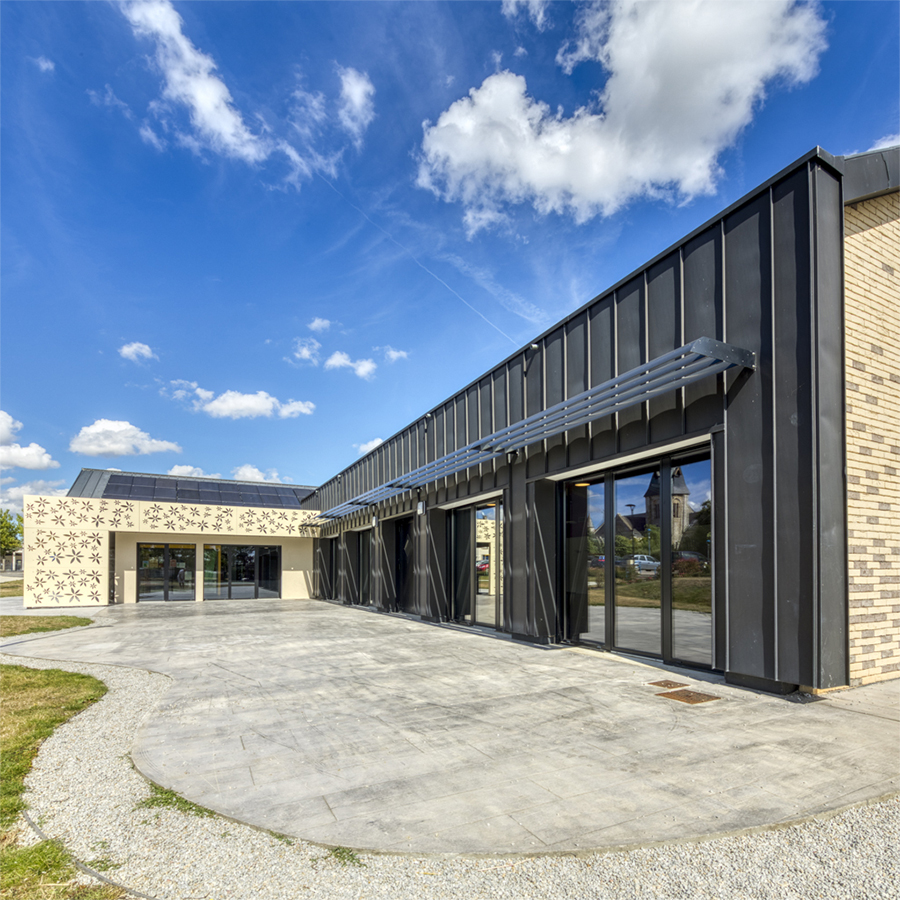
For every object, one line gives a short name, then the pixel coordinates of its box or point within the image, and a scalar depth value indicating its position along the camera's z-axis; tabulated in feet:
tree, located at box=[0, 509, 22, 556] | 171.01
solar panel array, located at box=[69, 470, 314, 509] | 88.48
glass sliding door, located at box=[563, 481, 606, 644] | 30.94
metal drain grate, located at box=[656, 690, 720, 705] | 19.80
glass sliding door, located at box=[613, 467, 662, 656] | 27.09
